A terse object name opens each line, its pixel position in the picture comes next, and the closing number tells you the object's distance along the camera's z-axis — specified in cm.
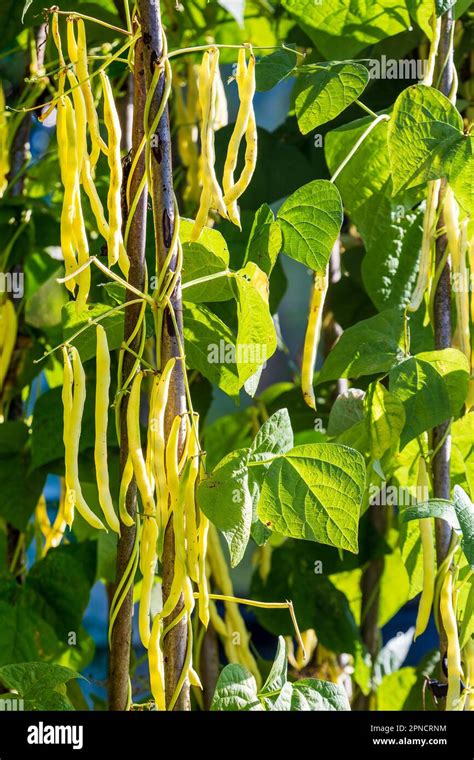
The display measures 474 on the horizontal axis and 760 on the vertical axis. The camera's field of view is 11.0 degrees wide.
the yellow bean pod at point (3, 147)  267
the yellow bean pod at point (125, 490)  207
